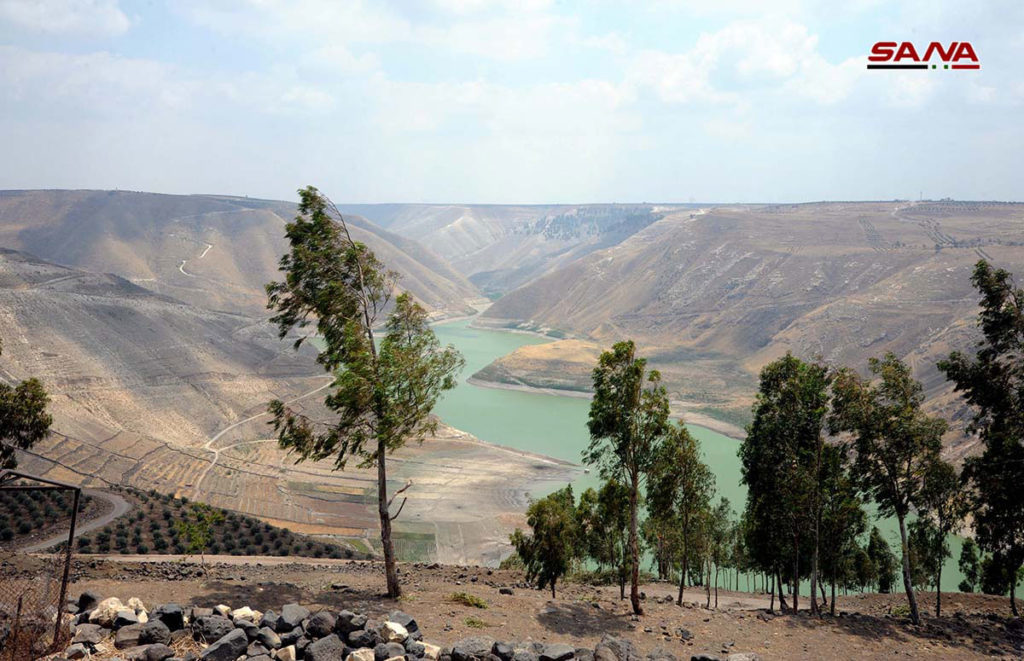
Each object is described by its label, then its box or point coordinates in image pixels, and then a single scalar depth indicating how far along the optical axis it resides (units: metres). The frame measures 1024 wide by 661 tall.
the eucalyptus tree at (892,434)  22.42
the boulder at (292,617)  11.44
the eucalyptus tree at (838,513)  24.83
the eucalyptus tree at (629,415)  20.81
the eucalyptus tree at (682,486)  22.01
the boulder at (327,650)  10.58
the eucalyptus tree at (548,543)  26.70
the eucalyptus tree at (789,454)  24.33
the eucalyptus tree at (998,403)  21.03
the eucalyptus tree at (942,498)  23.16
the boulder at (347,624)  11.31
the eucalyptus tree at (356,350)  18.58
